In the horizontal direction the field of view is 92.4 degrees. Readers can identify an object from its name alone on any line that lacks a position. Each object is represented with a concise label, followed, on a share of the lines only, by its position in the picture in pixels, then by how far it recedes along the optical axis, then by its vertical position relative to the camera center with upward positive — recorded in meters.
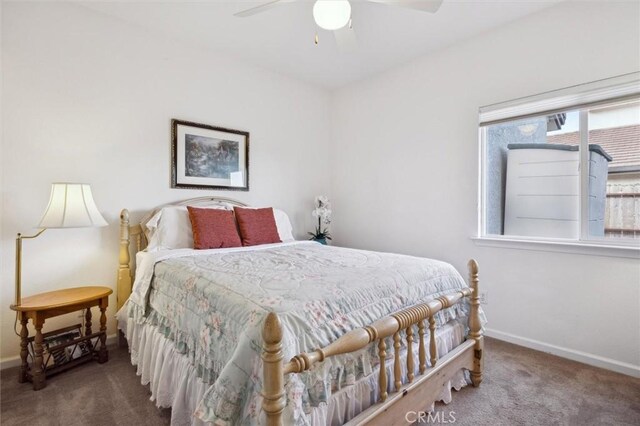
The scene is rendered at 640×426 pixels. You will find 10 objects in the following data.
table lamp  1.95 -0.02
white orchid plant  3.73 -0.03
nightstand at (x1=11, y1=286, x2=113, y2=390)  1.91 -0.88
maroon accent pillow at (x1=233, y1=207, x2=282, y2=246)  2.78 -0.15
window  2.21 +0.40
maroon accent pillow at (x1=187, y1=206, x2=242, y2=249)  2.50 -0.15
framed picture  2.91 +0.54
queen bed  1.06 -0.54
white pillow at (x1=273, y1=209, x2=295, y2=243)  3.19 -0.16
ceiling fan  1.60 +1.08
